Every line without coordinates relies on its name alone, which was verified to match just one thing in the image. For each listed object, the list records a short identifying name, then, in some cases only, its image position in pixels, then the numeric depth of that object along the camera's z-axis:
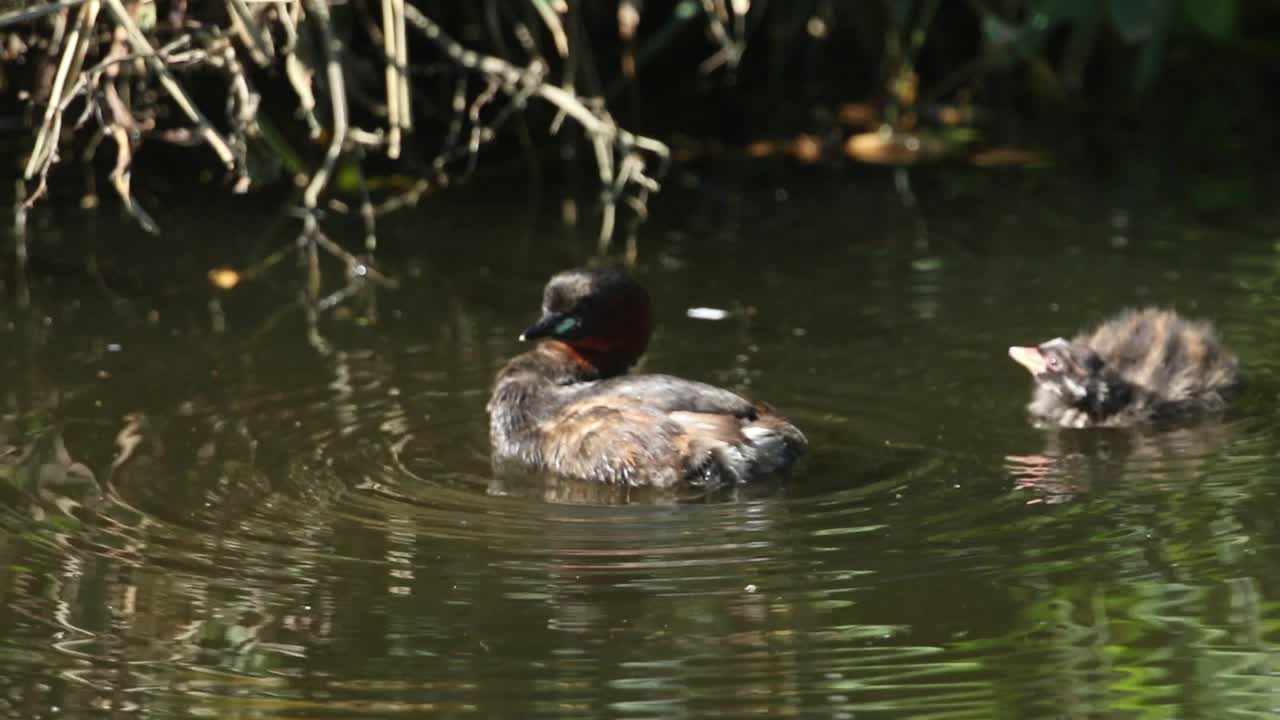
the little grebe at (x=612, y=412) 13.37
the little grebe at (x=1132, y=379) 14.97
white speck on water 17.81
